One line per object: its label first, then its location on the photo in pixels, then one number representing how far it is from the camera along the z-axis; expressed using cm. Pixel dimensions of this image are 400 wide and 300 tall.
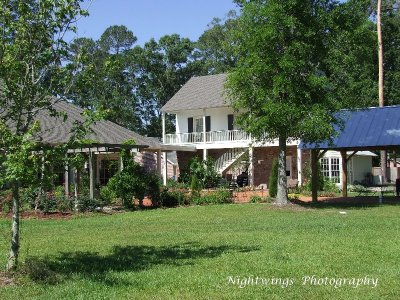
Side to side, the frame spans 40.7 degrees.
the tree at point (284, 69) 1817
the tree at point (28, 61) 795
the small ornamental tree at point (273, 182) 2483
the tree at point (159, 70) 5506
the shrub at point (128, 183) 2036
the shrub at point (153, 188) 2111
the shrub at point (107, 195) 2114
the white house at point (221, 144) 3431
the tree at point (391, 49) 4262
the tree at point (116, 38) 6222
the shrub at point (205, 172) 3091
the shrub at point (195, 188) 2289
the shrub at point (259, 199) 2295
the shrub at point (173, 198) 2180
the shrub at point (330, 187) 2855
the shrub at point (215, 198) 2253
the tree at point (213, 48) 5544
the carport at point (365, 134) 2109
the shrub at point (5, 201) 1837
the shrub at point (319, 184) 2806
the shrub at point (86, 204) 1902
